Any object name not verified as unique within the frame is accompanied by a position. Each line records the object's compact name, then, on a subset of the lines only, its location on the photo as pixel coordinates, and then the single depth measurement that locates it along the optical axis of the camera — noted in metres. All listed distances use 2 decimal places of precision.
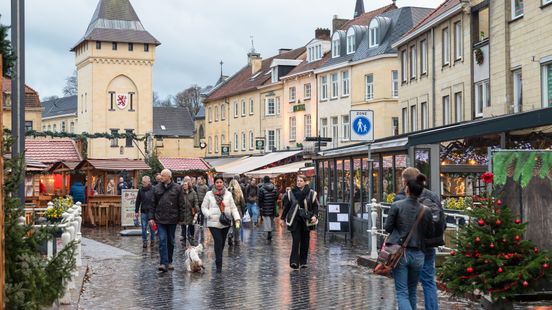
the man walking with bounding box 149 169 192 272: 15.83
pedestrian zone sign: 17.44
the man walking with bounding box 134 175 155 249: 22.17
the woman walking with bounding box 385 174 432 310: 9.57
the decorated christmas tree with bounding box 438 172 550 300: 10.66
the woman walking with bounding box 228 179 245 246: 21.39
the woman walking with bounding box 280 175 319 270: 16.17
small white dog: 15.75
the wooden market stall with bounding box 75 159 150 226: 31.81
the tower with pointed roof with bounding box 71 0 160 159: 85.69
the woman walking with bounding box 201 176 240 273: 16.06
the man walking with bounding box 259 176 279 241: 25.08
